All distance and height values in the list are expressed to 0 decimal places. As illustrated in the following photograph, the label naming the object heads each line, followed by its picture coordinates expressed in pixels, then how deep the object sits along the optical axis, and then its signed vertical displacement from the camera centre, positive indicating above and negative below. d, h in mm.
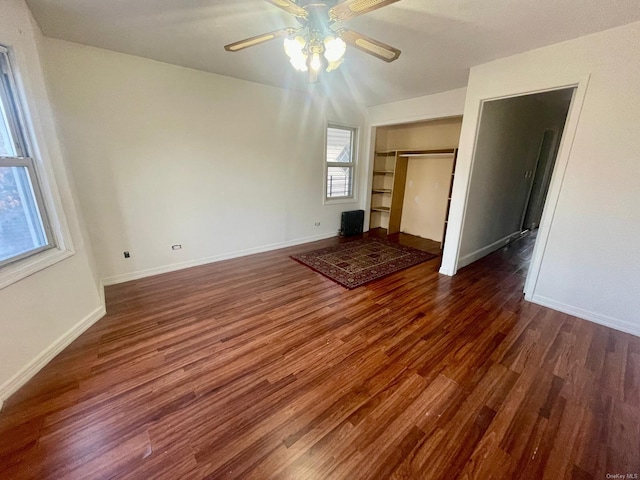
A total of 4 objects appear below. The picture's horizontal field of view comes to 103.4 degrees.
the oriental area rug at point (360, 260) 3426 -1297
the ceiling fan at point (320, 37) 1492 +914
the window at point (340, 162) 5055 +263
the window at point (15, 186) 1788 -126
